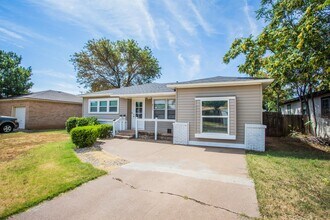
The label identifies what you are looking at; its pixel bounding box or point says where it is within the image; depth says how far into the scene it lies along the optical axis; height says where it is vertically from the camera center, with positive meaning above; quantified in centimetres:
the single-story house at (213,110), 795 +43
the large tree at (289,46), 651 +372
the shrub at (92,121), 1225 -34
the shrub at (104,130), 1023 -88
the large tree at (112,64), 2758 +906
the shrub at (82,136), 753 -90
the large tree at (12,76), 2188 +536
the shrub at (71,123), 1255 -51
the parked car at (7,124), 1336 -71
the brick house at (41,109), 1586 +71
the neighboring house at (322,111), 1105 +65
